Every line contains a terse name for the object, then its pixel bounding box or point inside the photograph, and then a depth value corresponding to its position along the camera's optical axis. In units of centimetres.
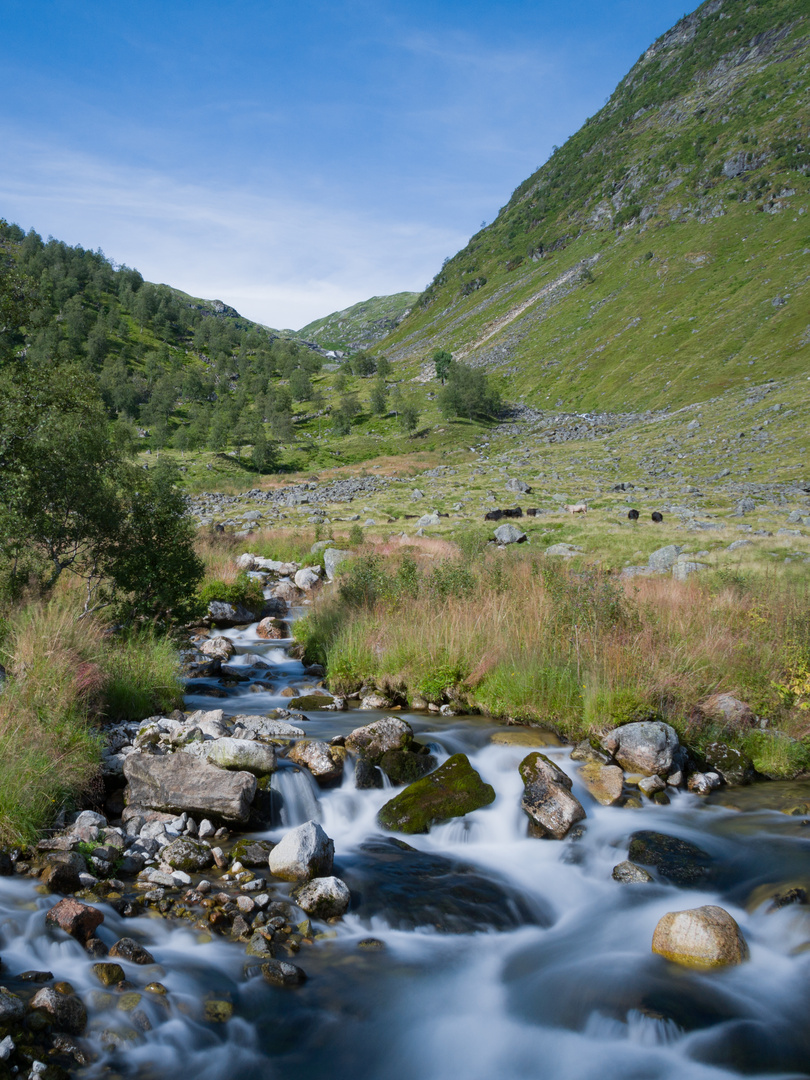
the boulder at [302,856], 706
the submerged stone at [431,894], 704
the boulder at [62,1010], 480
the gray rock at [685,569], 1713
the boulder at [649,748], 943
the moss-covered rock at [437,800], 880
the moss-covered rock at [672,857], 758
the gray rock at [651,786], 916
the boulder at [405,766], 974
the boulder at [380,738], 1002
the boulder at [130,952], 561
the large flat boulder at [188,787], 800
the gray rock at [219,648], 1639
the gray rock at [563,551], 2133
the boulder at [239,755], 877
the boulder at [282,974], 571
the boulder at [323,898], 666
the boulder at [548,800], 848
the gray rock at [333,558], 2347
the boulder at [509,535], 2570
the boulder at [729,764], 961
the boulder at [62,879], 624
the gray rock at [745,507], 3063
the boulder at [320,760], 941
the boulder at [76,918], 568
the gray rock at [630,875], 759
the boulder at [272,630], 1853
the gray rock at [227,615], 1931
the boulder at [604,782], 896
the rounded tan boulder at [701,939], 618
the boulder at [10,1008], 456
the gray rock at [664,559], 1967
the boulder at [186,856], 702
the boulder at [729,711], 1019
